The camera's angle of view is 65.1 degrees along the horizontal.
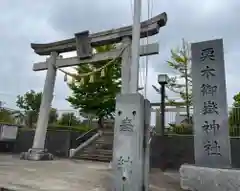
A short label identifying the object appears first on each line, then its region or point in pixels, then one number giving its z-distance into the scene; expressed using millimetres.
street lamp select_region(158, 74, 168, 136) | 7016
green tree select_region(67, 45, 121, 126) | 12522
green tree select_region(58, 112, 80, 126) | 11353
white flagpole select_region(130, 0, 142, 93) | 3840
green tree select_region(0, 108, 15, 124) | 11472
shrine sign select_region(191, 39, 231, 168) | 4053
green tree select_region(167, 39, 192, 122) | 11170
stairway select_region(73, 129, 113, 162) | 9057
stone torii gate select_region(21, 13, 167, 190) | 6895
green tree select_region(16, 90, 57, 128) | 16317
